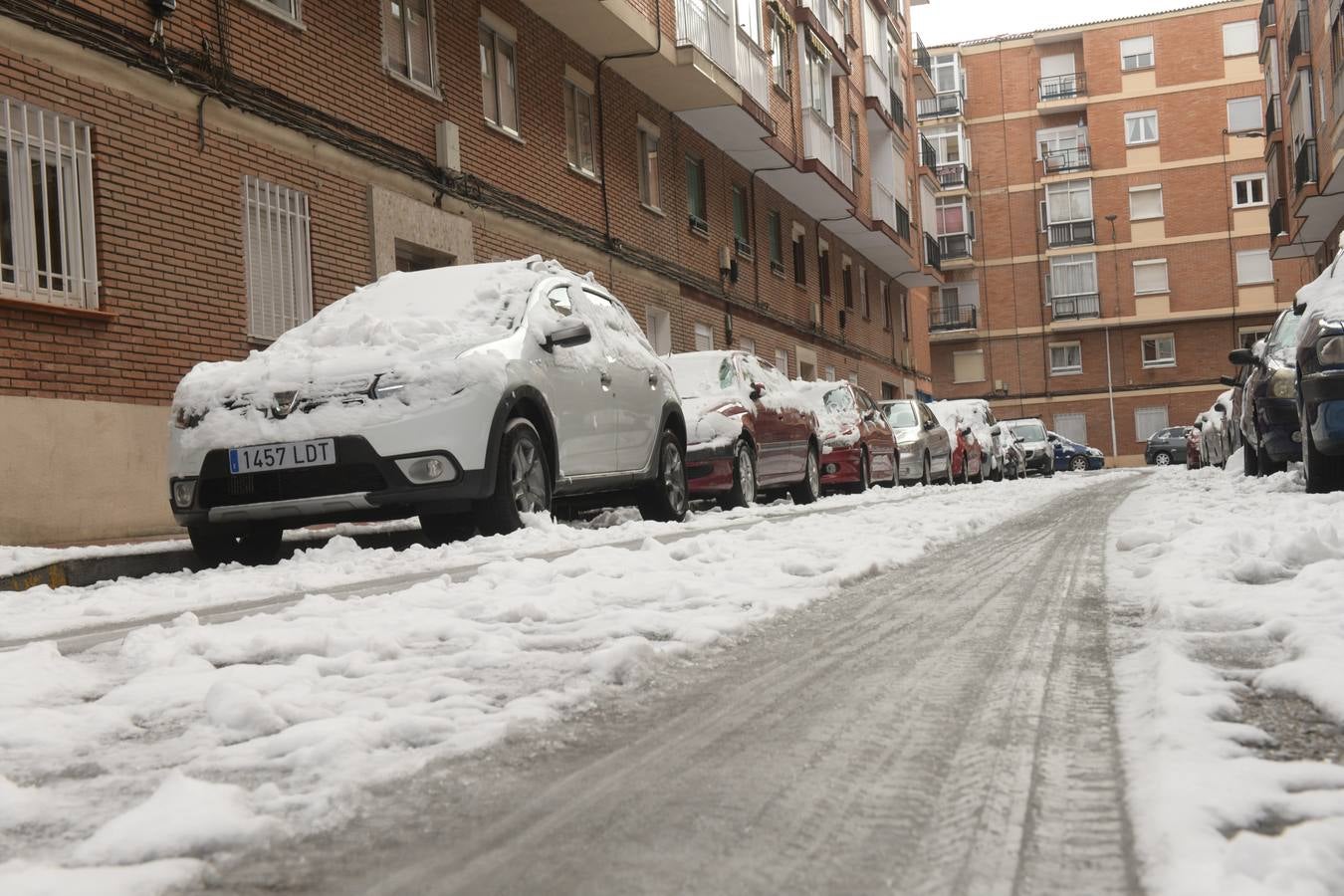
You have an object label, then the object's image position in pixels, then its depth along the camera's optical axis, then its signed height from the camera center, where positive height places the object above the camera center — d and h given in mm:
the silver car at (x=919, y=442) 21750 +94
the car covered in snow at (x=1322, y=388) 8695 +239
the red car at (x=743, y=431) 12367 +260
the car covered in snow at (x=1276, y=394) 11508 +292
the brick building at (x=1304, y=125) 28469 +7433
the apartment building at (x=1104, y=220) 55000 +9087
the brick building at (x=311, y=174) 9359 +3060
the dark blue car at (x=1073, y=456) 49531 -626
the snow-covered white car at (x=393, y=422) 7305 +316
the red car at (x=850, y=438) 17453 +186
